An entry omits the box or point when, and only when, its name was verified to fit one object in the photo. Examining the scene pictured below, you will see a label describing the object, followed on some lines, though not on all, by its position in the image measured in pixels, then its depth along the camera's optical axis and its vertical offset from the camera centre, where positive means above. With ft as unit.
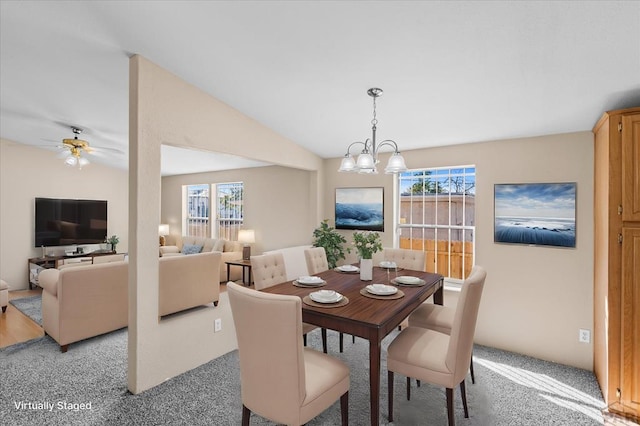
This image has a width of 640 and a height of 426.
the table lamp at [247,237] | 18.67 -1.48
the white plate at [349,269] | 10.54 -1.95
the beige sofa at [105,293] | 10.02 -2.77
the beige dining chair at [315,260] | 11.14 -1.77
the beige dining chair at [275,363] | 5.00 -2.61
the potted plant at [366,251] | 9.06 -1.14
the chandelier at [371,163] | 8.02 +1.36
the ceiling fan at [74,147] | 13.67 +3.03
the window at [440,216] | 12.01 -0.13
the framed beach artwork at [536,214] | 9.68 -0.03
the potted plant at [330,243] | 14.14 -1.40
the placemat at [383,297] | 7.33 -2.02
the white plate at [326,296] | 6.86 -1.94
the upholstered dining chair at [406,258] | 11.12 -1.69
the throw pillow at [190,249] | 19.80 -2.37
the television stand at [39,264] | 17.31 -2.99
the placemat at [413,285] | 8.54 -2.00
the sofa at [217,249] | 17.72 -2.32
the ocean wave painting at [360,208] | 13.85 +0.23
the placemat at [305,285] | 8.45 -2.01
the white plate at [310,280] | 8.56 -1.92
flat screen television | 18.49 -0.57
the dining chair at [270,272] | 9.27 -1.87
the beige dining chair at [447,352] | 6.26 -3.13
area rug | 13.35 -4.51
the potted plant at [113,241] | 20.79 -1.93
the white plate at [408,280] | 8.63 -1.93
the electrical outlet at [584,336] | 9.52 -3.85
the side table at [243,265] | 16.76 -2.90
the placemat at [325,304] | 6.69 -2.03
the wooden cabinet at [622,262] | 7.25 -1.18
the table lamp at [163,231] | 22.96 -1.40
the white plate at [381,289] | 7.50 -1.94
